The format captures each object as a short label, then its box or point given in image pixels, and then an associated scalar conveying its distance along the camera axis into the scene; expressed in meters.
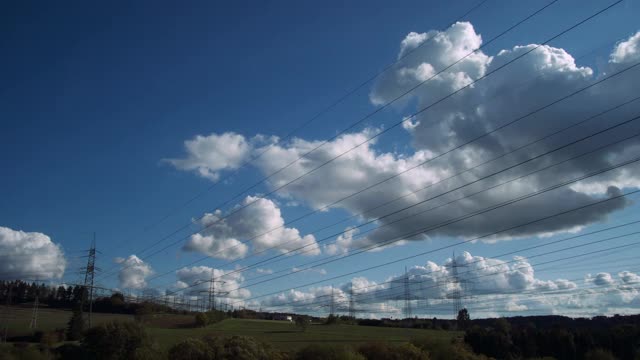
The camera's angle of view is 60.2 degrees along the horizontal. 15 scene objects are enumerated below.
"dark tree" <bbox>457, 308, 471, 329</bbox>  169.38
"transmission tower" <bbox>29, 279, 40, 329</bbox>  138.68
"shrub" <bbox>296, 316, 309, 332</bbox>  161.35
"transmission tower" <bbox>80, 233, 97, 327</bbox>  88.76
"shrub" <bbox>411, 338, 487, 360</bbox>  75.06
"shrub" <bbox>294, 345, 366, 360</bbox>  65.94
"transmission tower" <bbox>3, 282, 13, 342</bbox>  122.31
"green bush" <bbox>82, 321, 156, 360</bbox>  82.75
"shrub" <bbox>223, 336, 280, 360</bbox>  69.56
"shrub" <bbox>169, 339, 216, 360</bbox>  68.75
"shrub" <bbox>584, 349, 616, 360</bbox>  95.56
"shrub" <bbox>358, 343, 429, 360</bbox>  69.75
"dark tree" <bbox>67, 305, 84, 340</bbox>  125.29
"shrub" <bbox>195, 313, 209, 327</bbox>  150.00
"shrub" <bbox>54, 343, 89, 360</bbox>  88.30
